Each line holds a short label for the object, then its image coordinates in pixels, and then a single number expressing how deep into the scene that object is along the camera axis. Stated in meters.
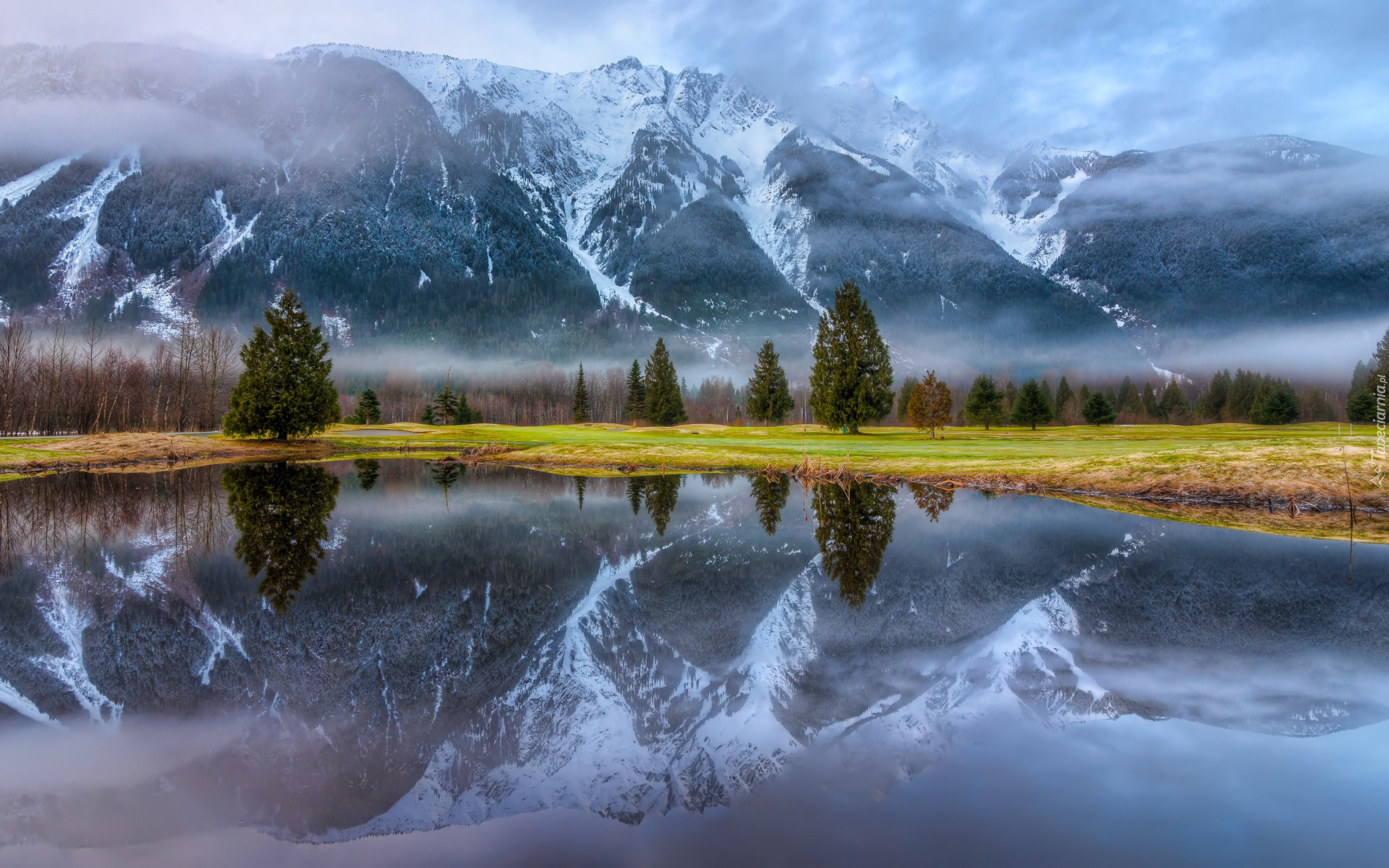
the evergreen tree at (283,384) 46.72
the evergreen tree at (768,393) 79.69
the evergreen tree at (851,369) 56.62
